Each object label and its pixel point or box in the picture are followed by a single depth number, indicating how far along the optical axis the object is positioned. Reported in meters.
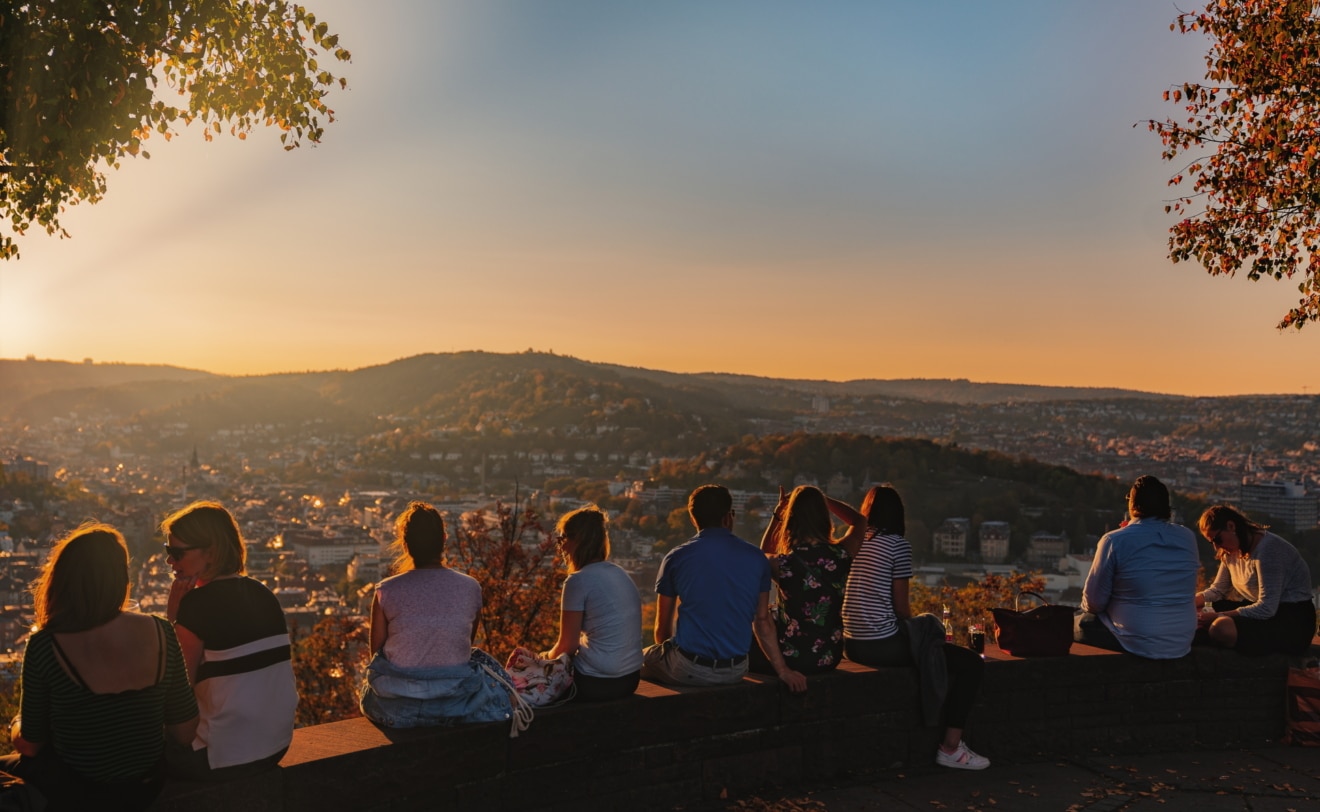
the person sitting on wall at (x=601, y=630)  4.85
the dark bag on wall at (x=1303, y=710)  6.36
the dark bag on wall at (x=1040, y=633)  6.19
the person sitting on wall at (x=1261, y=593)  6.54
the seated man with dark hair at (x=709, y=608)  5.21
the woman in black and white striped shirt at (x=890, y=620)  5.74
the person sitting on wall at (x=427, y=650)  4.35
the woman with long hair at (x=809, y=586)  5.48
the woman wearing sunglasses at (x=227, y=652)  3.72
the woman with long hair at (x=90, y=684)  3.33
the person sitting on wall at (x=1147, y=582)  6.19
